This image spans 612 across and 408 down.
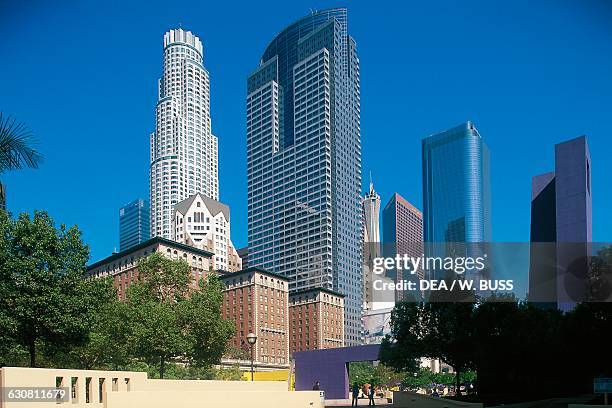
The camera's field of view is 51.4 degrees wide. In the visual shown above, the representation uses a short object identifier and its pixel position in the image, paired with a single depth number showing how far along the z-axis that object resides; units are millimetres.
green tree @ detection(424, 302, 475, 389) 42125
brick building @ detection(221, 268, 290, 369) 130750
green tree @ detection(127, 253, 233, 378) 45375
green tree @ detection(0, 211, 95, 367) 28453
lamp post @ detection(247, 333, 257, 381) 34375
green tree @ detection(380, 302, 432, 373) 44438
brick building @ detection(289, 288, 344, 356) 149000
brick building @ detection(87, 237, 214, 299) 111250
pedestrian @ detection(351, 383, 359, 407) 43719
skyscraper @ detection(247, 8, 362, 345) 186500
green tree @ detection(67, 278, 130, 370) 46562
